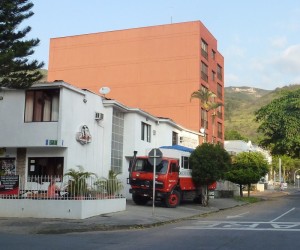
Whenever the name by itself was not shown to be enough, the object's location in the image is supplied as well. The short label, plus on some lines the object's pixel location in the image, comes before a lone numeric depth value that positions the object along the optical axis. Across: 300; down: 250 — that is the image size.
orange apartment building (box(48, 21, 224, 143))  49.41
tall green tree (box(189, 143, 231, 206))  25.86
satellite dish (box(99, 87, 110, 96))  28.98
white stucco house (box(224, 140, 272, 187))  61.27
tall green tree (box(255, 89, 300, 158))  42.84
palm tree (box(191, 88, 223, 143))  41.19
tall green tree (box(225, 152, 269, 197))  37.97
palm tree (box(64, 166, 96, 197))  18.48
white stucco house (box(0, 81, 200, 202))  23.11
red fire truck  23.55
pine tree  19.09
